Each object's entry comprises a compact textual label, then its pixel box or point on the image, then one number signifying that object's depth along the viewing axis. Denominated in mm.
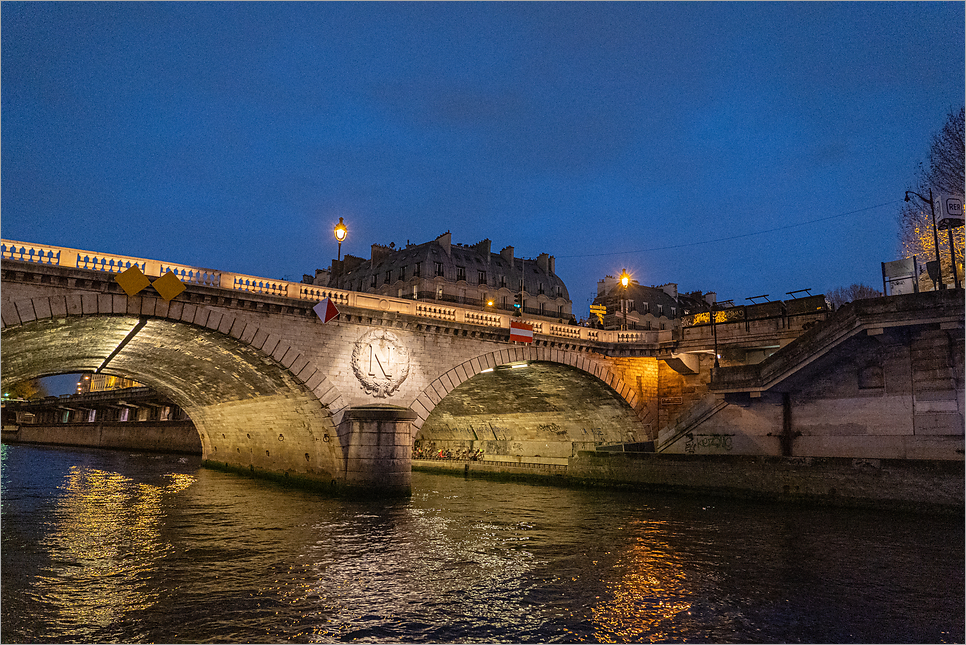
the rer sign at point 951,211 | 23156
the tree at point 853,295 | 58762
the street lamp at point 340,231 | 22812
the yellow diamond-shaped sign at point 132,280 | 19328
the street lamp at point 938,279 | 23978
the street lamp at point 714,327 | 30897
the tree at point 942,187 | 29094
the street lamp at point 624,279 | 29375
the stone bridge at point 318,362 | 20156
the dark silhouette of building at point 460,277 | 64875
